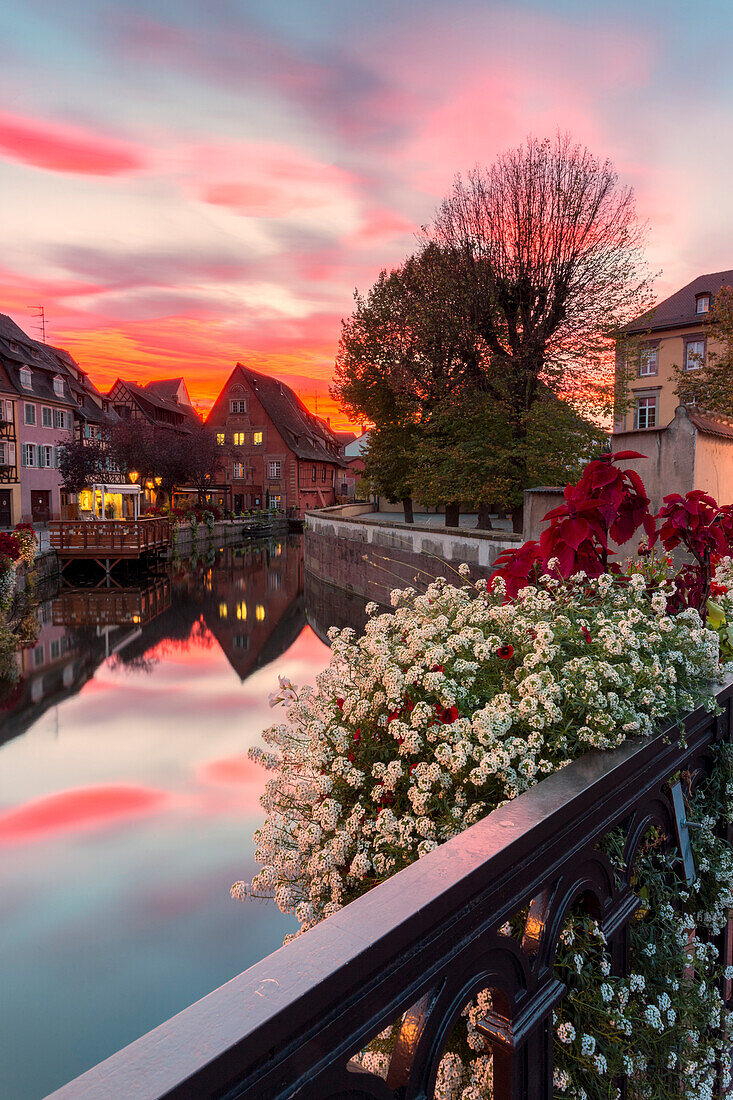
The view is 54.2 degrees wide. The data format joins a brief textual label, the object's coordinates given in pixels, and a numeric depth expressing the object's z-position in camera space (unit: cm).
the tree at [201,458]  4862
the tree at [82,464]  4178
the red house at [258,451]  6519
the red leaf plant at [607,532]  262
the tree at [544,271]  1728
